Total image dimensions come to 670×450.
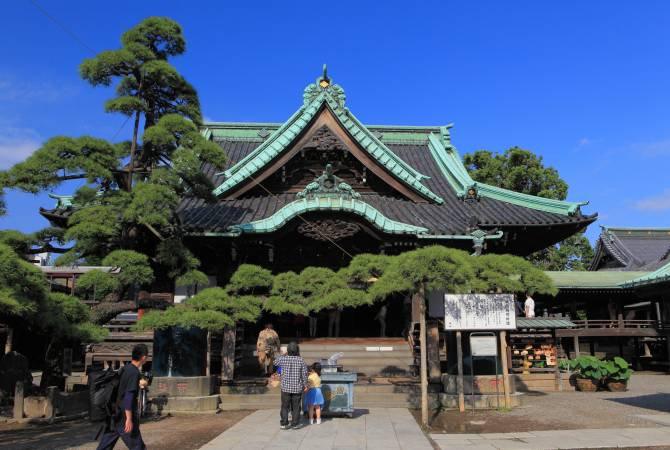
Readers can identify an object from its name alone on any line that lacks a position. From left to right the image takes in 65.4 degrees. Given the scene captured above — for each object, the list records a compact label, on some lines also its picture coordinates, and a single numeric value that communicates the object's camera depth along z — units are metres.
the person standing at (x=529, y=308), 17.66
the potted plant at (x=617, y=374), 16.08
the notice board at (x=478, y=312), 11.85
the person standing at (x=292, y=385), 9.75
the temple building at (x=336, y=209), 15.07
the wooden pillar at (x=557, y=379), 16.53
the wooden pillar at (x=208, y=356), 13.21
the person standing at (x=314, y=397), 10.42
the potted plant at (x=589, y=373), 16.12
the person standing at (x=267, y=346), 14.49
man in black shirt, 6.52
